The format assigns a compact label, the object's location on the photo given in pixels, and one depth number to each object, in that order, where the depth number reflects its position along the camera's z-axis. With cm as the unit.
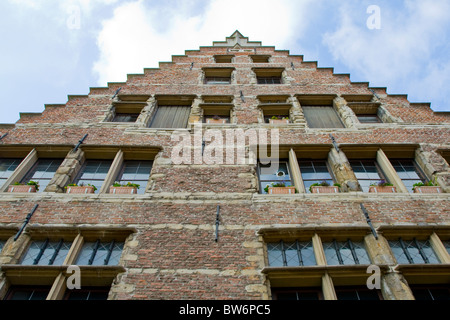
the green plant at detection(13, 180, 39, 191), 711
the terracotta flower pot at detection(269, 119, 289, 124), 937
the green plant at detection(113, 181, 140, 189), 708
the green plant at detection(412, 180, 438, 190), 704
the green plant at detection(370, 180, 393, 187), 702
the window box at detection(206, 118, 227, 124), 958
